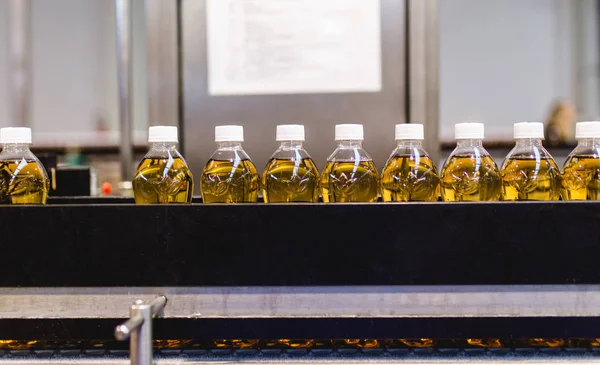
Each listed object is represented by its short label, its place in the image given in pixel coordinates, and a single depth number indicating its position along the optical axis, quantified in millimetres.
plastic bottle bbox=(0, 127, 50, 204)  848
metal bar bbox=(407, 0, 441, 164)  1384
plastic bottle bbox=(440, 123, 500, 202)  844
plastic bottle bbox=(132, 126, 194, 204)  843
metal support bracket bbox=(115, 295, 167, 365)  655
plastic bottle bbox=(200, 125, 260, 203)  871
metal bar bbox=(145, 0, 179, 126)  1405
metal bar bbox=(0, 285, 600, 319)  750
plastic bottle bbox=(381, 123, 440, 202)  859
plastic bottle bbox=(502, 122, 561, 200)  839
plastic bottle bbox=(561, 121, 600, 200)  822
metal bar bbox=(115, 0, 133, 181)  1413
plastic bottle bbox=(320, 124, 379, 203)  874
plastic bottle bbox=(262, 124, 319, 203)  865
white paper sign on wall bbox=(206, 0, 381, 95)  1386
